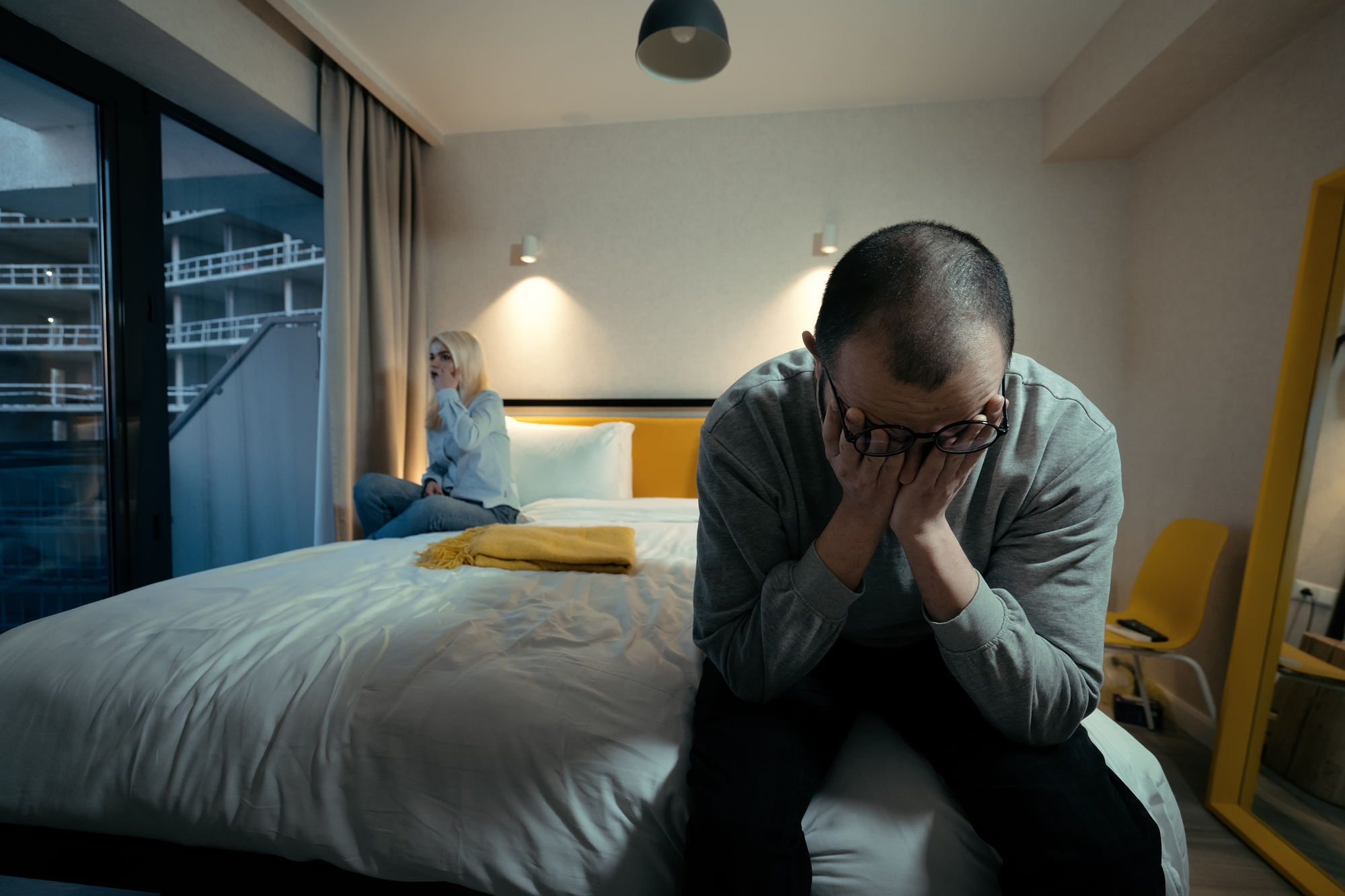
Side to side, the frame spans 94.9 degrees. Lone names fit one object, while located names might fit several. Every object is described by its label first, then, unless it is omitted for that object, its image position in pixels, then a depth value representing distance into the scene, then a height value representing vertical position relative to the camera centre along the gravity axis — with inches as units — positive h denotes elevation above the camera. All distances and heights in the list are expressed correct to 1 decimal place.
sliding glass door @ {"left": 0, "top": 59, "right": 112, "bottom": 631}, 76.2 -1.1
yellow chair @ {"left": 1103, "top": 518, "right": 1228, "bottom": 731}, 76.0 -22.6
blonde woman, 97.4 -14.6
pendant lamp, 64.5 +37.8
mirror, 54.4 -19.0
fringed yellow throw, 65.7 -18.7
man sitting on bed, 26.1 -9.4
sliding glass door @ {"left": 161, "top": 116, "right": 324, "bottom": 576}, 98.0 +1.8
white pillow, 110.7 -14.9
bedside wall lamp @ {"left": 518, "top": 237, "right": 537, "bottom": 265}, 128.8 +26.3
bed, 31.1 -21.0
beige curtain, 110.6 +13.3
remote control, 76.9 -27.3
